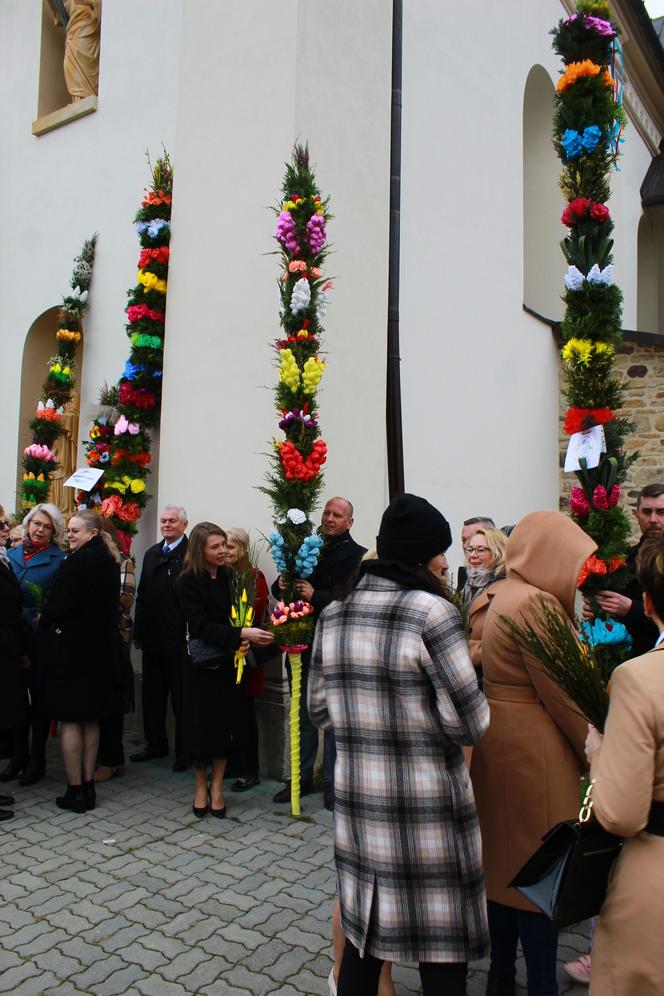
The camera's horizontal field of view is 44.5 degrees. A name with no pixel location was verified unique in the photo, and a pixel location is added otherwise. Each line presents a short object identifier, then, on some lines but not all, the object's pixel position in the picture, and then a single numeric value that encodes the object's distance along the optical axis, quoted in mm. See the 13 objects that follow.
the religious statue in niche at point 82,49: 8984
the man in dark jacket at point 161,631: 5898
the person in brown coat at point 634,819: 1771
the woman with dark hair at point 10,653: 5062
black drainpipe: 7195
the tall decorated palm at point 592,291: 3791
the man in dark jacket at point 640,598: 3592
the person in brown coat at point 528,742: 2719
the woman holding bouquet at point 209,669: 4824
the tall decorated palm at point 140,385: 7055
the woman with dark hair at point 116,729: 5520
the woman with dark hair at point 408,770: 2314
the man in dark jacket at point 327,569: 5268
